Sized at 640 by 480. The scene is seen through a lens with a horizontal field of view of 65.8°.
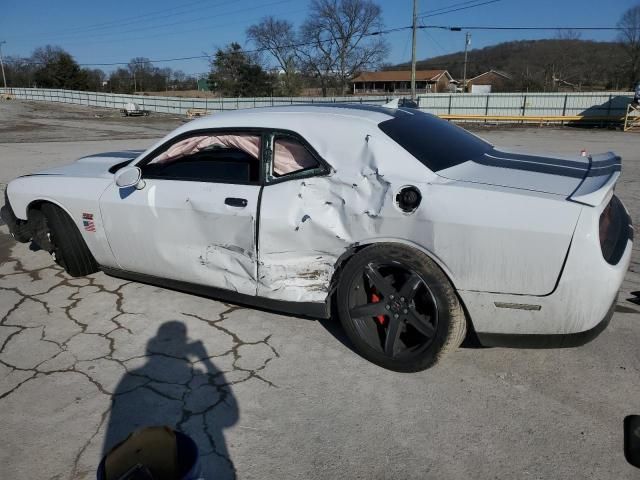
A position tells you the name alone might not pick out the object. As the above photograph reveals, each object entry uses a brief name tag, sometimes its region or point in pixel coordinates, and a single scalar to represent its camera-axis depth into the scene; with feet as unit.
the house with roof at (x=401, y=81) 287.48
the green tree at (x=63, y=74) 229.45
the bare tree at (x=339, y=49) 192.44
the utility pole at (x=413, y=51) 98.87
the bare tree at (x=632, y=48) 169.07
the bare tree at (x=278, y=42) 200.85
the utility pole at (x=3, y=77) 254.06
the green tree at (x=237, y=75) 187.21
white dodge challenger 8.18
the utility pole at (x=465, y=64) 193.16
